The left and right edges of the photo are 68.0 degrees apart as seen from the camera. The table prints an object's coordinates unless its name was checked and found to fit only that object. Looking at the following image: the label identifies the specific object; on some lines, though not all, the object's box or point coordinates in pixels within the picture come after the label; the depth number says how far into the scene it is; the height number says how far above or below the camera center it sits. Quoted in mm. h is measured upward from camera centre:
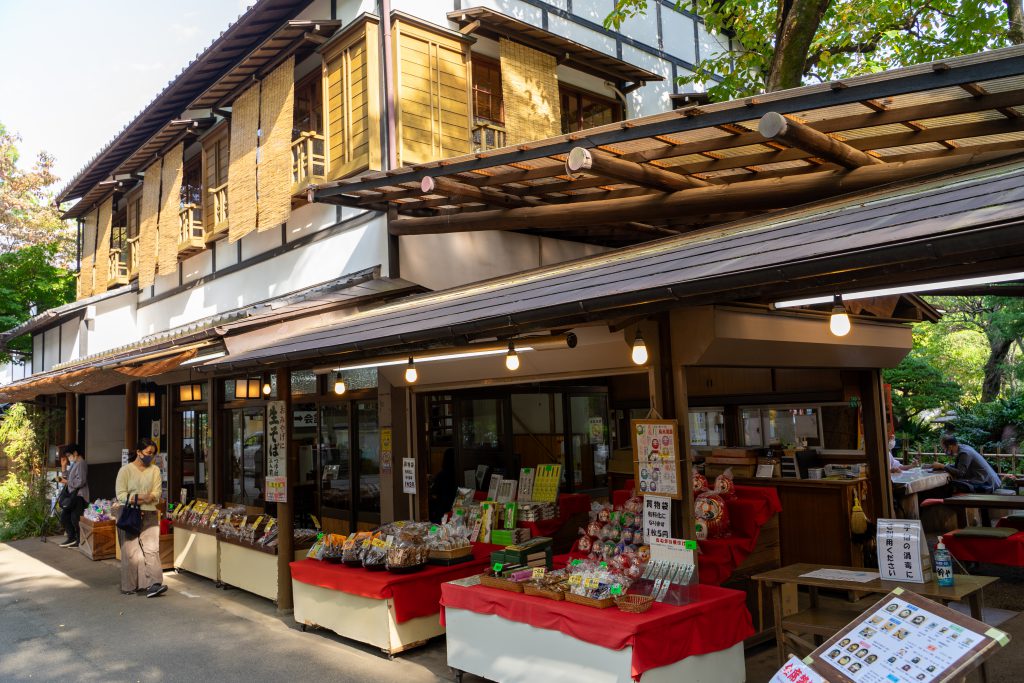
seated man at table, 11342 -1313
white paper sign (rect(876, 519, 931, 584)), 5168 -1102
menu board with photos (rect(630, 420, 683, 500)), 5738 -436
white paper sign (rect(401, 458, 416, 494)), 9234 -773
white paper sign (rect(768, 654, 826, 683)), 3305 -1228
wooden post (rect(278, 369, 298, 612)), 8602 -1407
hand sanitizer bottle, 5016 -1177
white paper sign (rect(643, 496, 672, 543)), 5781 -894
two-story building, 4906 +1715
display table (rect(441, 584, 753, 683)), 4906 -1640
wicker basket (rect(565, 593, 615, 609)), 5215 -1372
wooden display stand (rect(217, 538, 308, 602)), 8883 -1821
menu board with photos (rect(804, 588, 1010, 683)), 2984 -1065
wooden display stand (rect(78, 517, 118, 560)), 12383 -1885
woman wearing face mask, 9734 -1537
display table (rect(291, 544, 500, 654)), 6777 -1746
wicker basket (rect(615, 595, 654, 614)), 5070 -1350
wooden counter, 7945 -1358
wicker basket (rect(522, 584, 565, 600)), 5500 -1368
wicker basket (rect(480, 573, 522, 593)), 5789 -1366
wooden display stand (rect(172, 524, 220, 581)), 10148 -1830
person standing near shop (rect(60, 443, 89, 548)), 13391 -1216
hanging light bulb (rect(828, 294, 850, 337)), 4555 +425
